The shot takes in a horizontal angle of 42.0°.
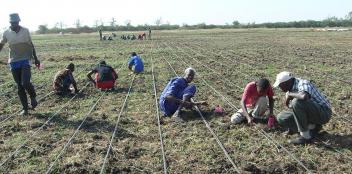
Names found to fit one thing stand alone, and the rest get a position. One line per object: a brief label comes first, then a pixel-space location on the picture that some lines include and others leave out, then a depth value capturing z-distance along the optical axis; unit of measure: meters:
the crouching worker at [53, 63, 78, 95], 11.16
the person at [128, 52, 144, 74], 15.02
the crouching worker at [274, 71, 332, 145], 6.36
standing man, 8.48
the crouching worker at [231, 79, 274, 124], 7.40
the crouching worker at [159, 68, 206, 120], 8.33
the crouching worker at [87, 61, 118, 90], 11.56
